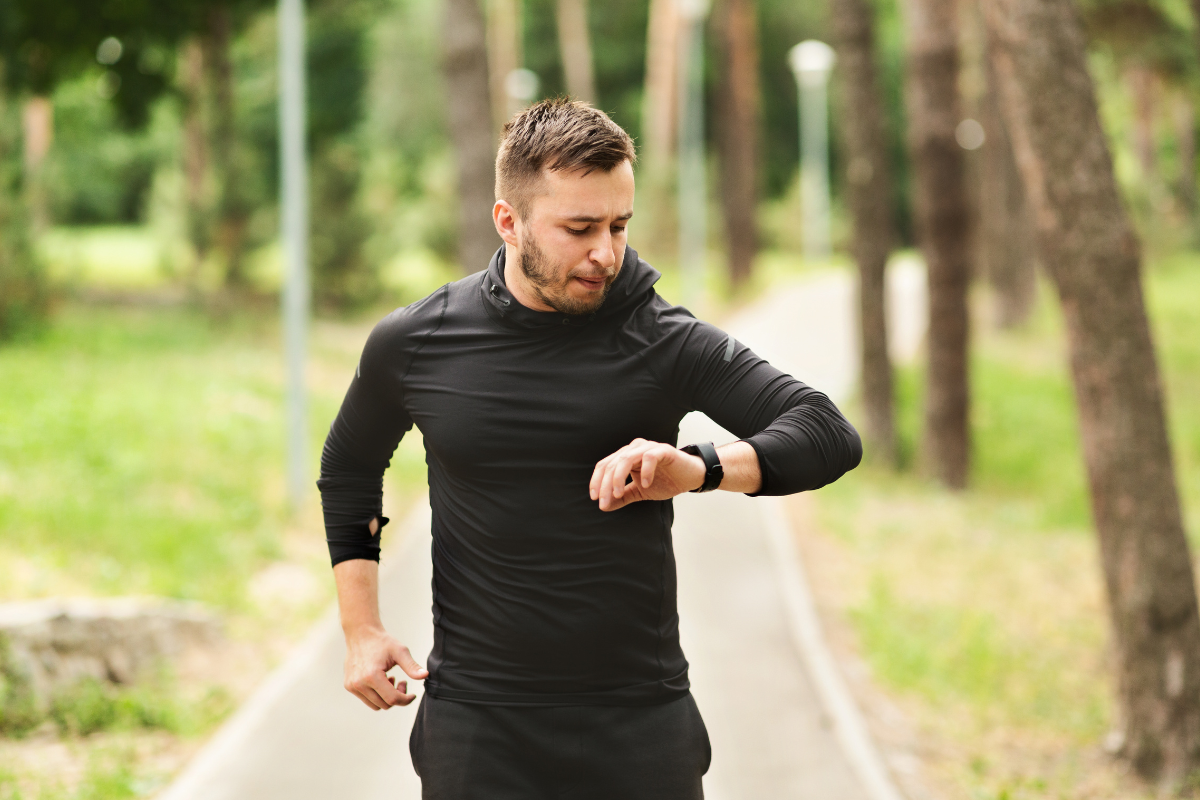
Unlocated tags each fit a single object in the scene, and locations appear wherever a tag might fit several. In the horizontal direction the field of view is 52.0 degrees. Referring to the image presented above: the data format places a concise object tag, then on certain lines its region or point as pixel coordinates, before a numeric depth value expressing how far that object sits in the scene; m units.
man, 2.56
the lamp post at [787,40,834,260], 38.34
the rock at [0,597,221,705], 6.25
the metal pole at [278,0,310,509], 10.87
